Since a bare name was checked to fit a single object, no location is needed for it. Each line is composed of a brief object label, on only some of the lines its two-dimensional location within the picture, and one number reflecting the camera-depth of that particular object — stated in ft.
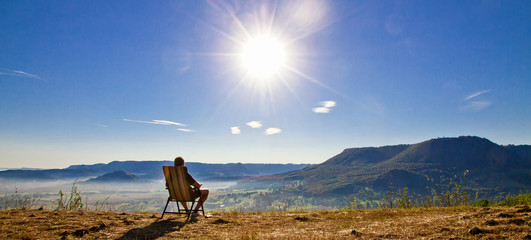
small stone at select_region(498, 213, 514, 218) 15.31
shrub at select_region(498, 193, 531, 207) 25.71
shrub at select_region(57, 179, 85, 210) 27.86
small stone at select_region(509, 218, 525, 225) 13.50
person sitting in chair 24.02
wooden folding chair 22.99
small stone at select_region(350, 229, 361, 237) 14.74
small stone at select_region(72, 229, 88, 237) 15.30
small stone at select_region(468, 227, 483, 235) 12.62
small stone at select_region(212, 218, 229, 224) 21.16
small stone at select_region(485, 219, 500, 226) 13.98
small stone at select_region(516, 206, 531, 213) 16.29
